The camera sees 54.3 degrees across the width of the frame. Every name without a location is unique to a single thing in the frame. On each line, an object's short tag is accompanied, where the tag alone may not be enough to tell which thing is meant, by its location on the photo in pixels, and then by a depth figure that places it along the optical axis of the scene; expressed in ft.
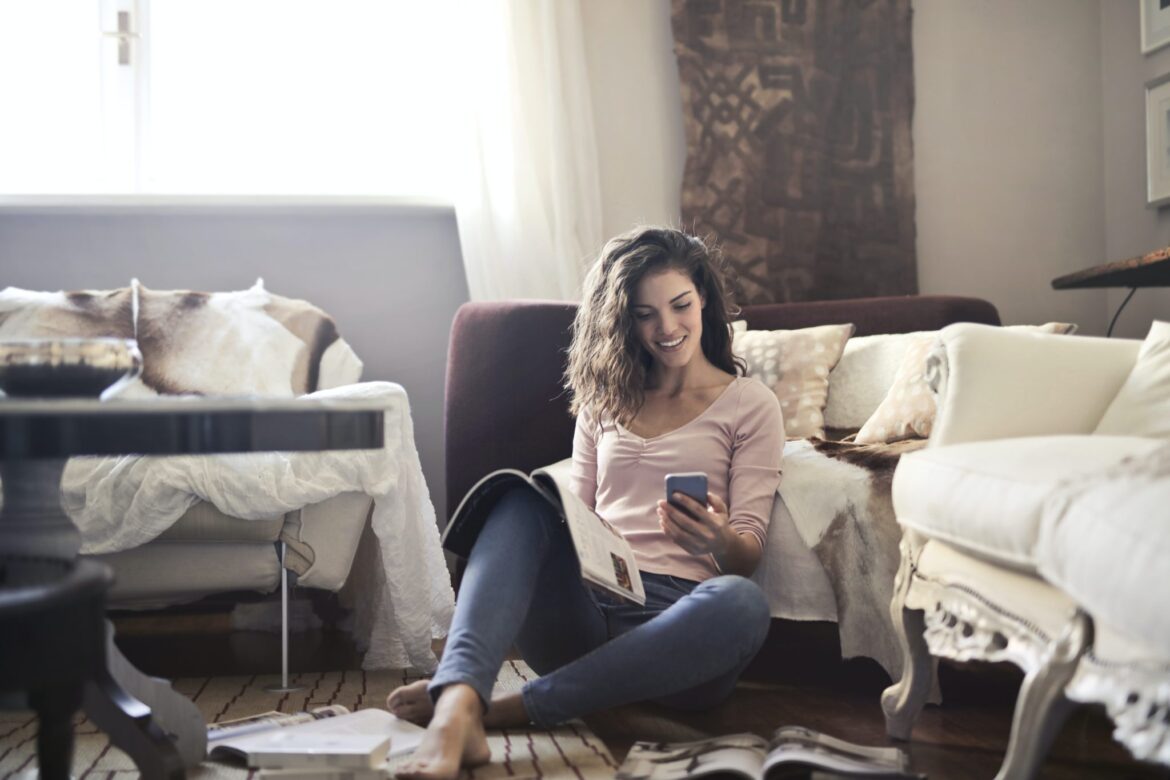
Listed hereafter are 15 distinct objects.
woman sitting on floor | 5.00
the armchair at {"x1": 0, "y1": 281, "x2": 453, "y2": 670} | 6.68
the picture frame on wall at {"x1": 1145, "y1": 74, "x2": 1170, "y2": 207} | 10.29
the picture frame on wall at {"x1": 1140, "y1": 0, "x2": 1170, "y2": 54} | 10.27
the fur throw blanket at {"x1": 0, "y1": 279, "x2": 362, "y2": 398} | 8.57
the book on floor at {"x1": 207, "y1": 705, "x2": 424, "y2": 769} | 4.19
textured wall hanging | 10.78
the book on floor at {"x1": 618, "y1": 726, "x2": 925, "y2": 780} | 4.26
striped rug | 4.80
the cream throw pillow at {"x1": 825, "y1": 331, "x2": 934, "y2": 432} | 7.95
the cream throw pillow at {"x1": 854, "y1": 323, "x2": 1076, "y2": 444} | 7.16
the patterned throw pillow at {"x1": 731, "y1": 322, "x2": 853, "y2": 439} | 7.94
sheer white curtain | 10.39
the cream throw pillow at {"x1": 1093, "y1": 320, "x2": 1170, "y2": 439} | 4.89
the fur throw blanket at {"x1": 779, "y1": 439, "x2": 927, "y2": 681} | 5.96
